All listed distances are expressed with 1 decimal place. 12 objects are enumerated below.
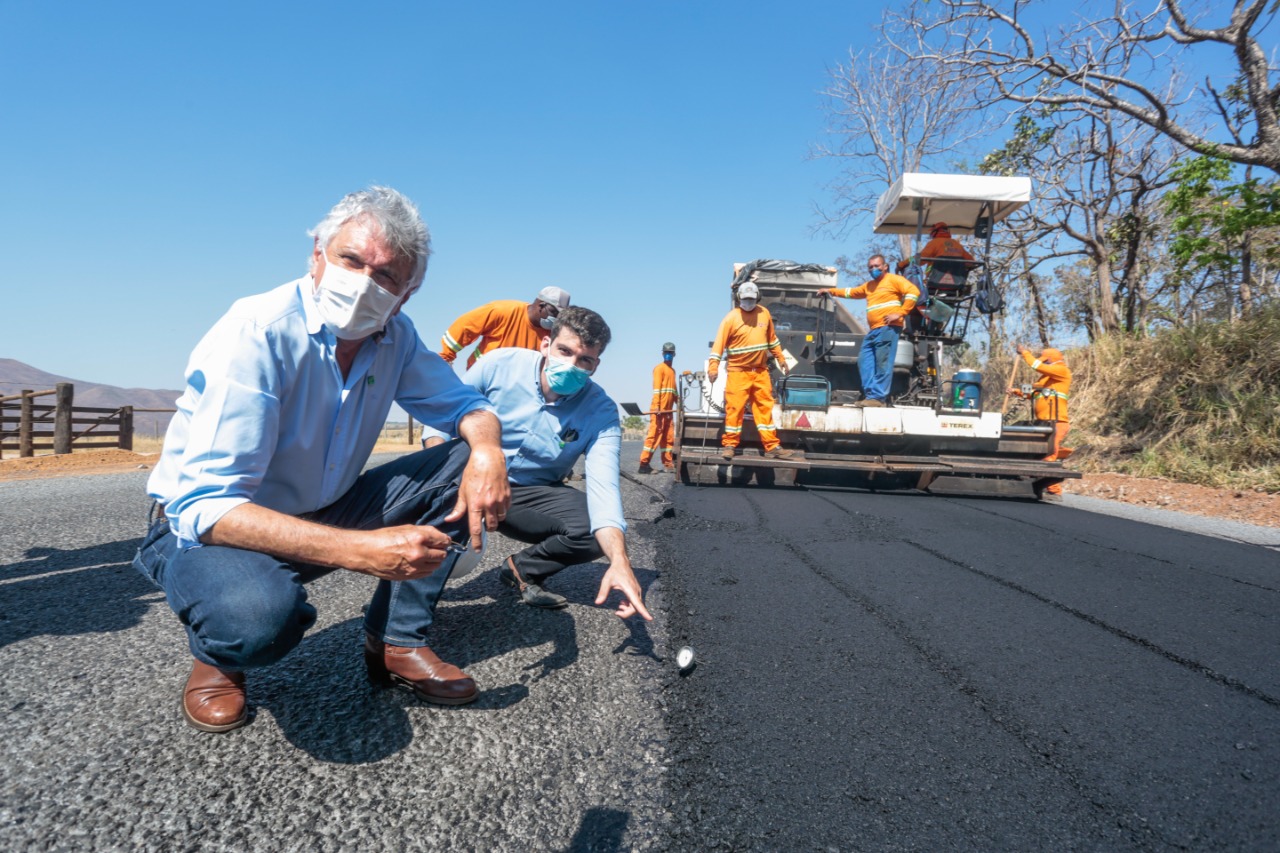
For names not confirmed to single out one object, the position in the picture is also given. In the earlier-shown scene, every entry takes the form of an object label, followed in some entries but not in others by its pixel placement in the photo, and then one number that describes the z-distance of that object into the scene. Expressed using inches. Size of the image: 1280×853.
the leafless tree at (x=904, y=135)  744.3
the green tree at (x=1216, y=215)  383.6
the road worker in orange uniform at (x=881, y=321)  312.0
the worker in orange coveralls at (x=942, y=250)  331.0
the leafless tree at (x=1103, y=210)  574.2
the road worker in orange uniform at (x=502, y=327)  210.7
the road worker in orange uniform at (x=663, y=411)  400.2
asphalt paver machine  301.7
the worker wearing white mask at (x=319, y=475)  65.8
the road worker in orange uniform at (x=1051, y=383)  403.2
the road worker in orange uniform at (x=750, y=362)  312.3
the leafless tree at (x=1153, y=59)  345.7
